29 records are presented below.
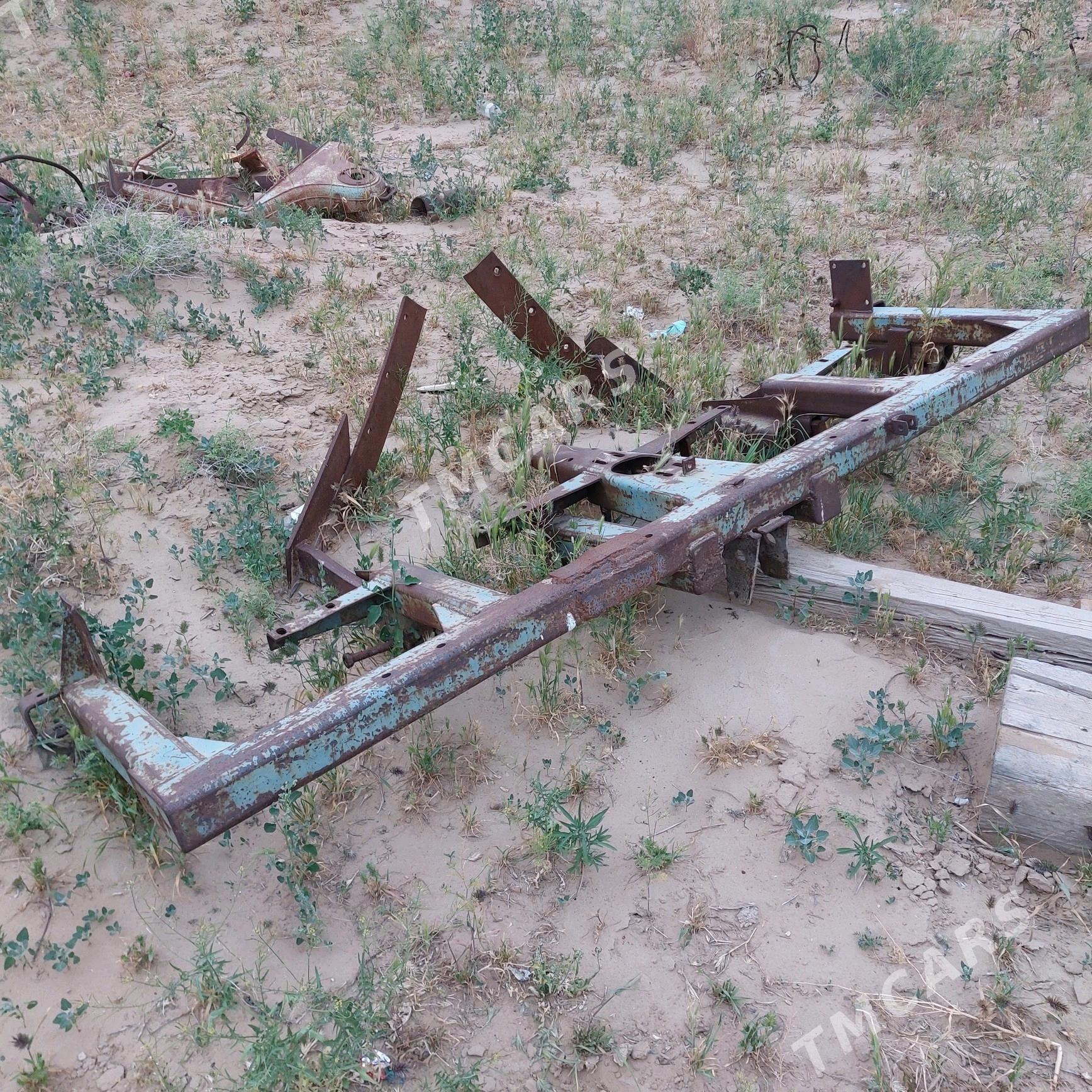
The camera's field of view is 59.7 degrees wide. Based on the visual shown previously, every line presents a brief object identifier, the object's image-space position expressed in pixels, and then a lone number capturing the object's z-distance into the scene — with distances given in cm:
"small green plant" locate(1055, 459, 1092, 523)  371
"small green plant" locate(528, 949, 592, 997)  217
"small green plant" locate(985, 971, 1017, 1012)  211
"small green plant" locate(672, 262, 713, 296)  561
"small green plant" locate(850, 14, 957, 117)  820
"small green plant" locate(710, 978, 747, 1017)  213
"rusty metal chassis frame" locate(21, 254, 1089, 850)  208
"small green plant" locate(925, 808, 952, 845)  249
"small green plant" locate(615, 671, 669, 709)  293
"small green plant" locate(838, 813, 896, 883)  238
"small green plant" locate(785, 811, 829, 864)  244
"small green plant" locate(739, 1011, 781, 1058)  204
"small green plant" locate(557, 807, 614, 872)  241
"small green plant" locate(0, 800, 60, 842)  247
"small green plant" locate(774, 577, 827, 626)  324
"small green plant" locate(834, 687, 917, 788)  265
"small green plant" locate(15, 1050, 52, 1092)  200
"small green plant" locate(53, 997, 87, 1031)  207
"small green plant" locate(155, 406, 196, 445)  406
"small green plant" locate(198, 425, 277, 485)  398
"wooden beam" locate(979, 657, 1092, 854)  236
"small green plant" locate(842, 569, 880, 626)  316
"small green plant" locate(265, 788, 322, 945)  229
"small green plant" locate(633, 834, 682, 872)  244
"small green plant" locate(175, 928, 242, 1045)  213
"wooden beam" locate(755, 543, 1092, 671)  292
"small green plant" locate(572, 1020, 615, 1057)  206
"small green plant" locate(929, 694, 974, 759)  267
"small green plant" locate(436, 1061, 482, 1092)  197
